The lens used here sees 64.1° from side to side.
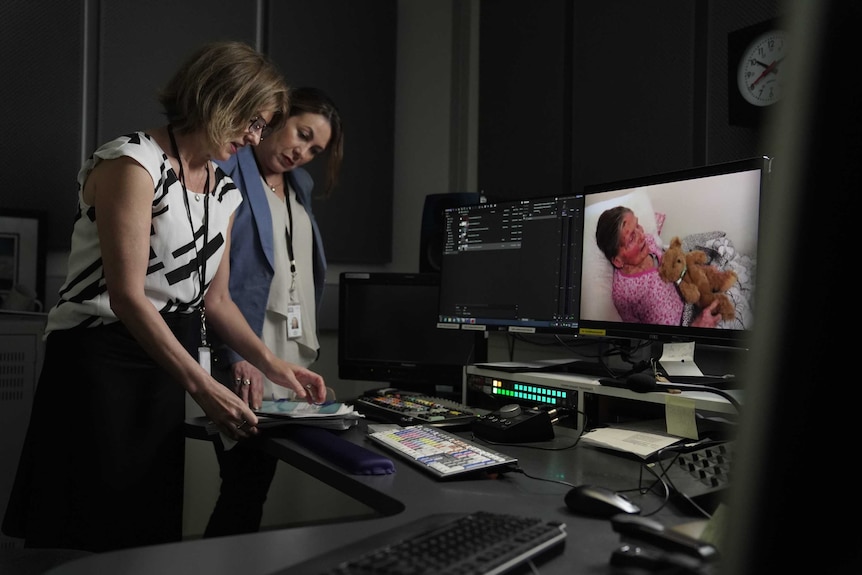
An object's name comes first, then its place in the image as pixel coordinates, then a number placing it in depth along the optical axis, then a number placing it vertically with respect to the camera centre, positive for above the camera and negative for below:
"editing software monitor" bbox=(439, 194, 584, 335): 1.73 +0.07
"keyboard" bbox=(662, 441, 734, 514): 0.96 -0.28
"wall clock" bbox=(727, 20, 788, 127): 1.94 +0.66
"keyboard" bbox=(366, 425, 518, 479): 1.13 -0.29
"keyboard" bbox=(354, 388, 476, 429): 1.56 -0.29
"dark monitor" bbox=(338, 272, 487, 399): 2.22 -0.16
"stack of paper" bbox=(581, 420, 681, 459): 1.25 -0.27
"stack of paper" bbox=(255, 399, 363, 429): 1.45 -0.28
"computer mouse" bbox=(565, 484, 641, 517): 0.90 -0.27
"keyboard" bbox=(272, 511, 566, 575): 0.61 -0.25
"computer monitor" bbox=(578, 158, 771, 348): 1.31 +0.13
